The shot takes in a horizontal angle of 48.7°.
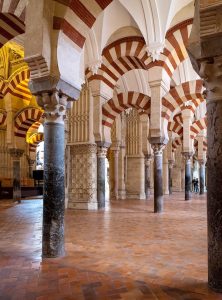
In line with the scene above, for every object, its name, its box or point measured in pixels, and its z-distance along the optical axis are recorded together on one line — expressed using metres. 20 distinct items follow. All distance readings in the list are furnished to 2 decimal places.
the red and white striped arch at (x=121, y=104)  8.06
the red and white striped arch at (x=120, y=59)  7.76
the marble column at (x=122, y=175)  11.58
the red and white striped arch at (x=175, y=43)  7.14
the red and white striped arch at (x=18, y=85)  9.50
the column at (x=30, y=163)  15.48
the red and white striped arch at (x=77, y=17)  3.12
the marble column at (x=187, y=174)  10.95
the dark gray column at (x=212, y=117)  2.14
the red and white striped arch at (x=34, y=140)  15.48
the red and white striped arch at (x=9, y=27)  5.04
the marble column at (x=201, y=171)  14.81
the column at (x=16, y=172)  9.87
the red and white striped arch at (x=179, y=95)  7.20
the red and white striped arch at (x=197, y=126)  11.43
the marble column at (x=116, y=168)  11.21
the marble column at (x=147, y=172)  11.62
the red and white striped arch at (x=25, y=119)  9.72
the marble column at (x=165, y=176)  14.79
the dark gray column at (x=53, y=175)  3.12
